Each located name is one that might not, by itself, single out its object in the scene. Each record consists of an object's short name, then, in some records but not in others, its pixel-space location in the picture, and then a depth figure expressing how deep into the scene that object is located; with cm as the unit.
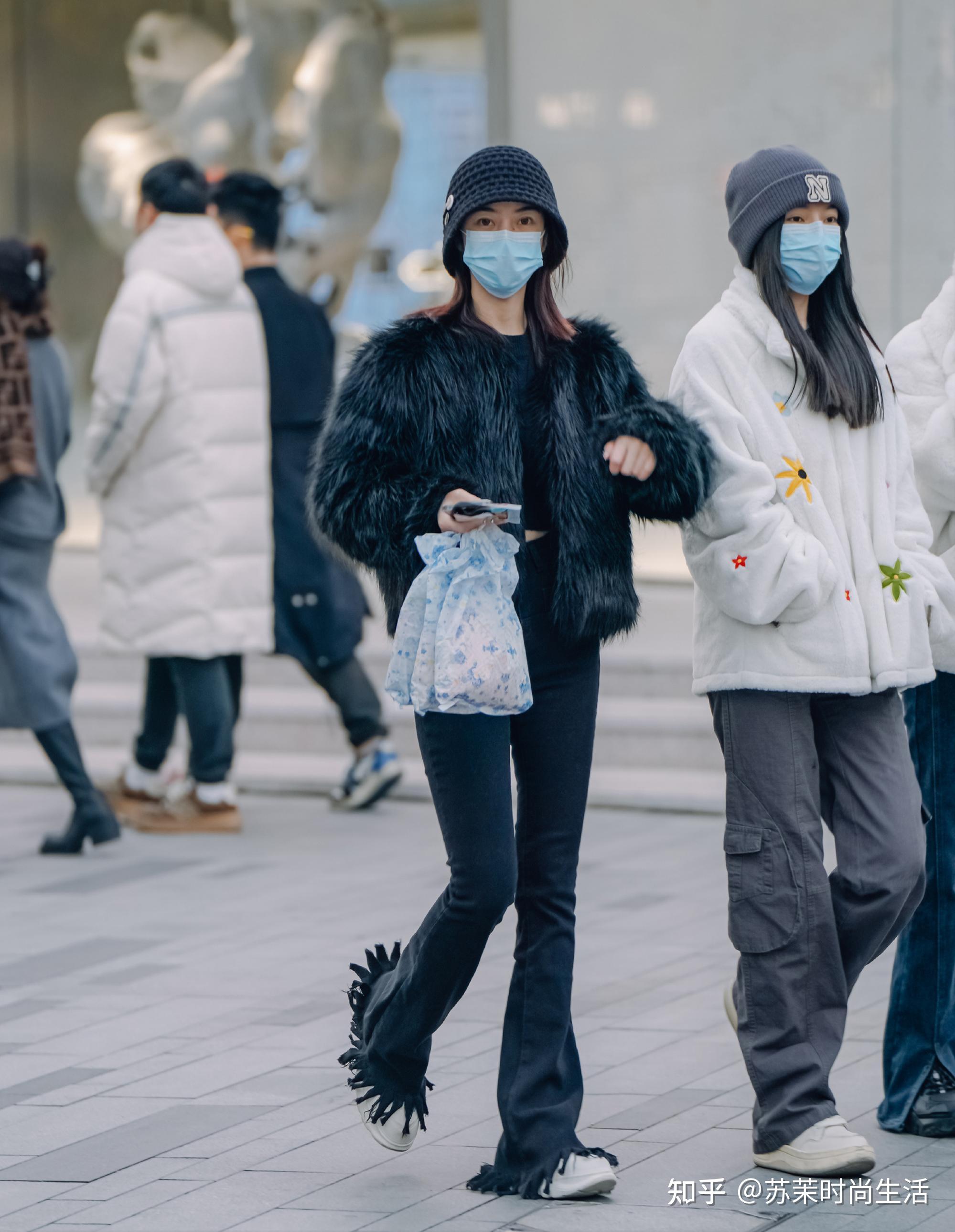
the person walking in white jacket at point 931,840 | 797
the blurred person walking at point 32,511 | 1323
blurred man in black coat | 1489
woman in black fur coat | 718
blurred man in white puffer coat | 1413
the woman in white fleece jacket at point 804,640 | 739
